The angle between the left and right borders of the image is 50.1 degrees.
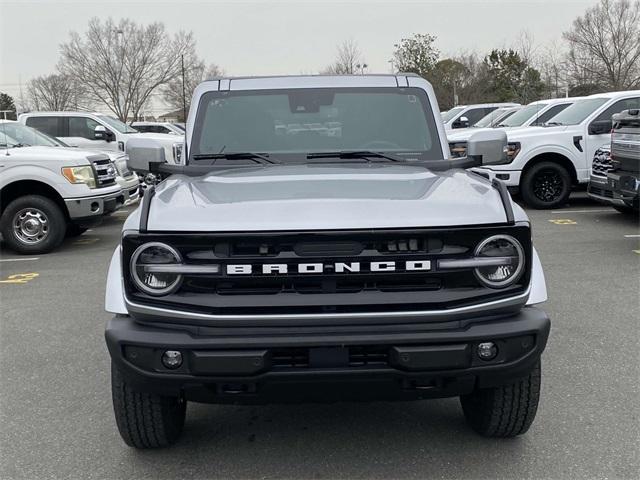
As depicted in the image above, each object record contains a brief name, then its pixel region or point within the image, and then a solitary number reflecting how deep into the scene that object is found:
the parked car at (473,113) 20.84
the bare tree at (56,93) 42.44
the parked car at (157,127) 25.55
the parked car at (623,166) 8.35
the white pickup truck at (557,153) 11.58
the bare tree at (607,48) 34.16
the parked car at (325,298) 2.74
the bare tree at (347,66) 43.31
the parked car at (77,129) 15.00
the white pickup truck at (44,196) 8.95
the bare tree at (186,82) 44.47
